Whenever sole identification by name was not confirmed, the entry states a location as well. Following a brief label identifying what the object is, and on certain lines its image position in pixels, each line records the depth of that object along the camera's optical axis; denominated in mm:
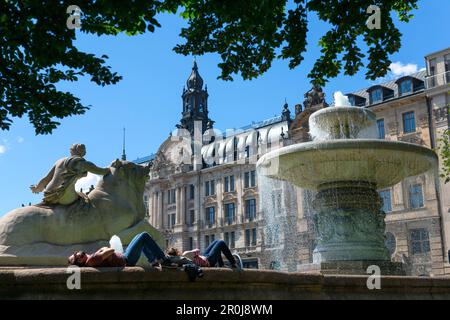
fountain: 12234
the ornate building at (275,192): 40469
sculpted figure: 9062
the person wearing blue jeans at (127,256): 5656
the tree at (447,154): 24809
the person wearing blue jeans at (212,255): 6797
